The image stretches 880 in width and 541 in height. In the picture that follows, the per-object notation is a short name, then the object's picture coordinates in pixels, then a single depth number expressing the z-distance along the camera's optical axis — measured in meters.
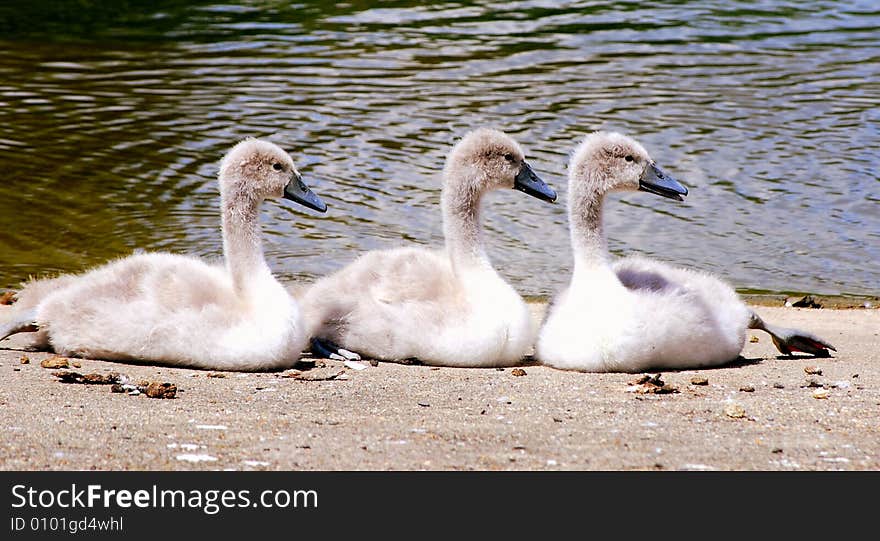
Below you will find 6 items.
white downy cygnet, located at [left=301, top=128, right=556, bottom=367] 15.23
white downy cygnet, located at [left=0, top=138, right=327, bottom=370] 14.62
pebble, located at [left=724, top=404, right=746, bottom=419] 12.21
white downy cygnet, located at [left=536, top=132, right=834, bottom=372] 14.91
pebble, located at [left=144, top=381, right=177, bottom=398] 12.80
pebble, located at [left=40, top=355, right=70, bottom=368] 14.39
